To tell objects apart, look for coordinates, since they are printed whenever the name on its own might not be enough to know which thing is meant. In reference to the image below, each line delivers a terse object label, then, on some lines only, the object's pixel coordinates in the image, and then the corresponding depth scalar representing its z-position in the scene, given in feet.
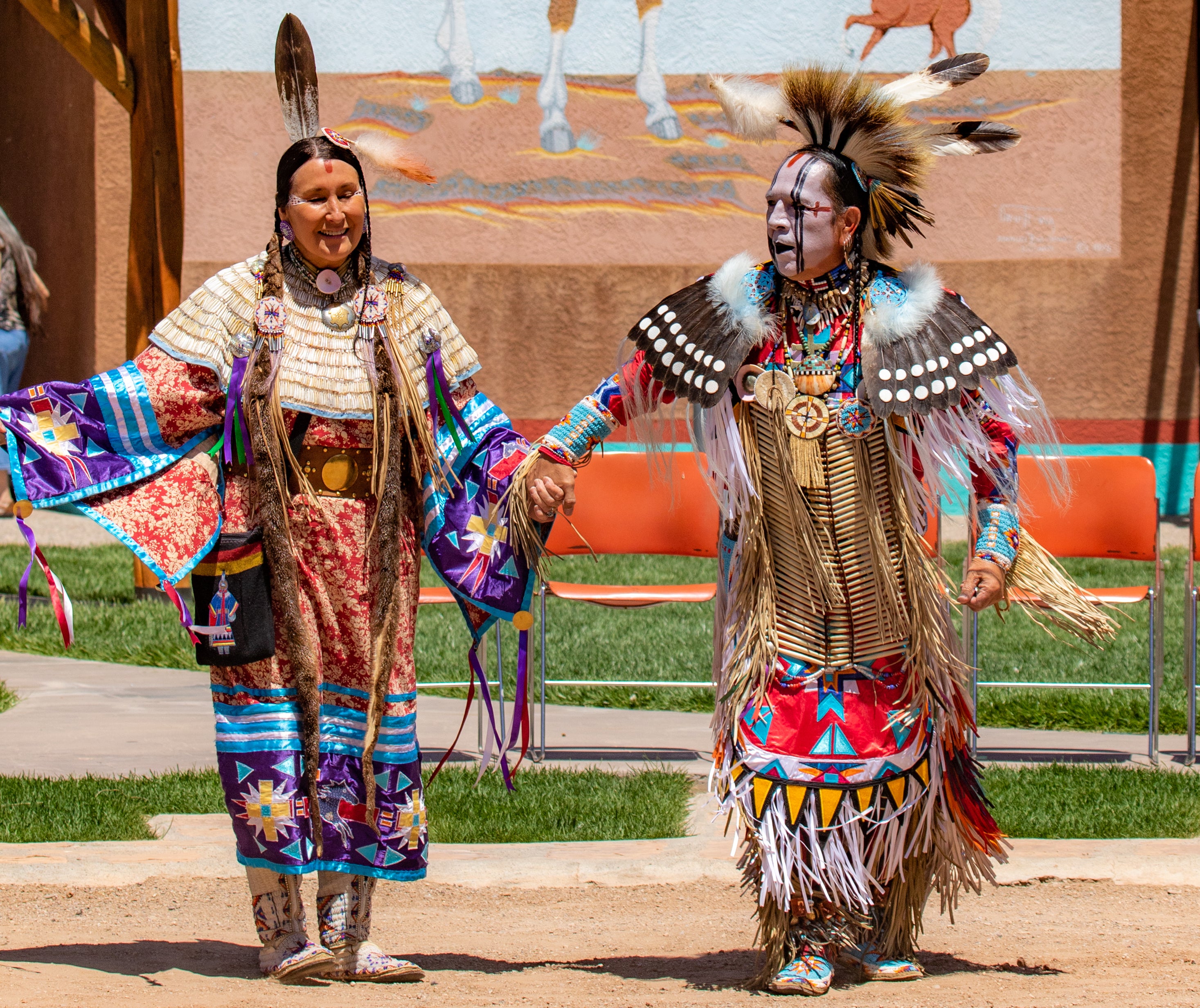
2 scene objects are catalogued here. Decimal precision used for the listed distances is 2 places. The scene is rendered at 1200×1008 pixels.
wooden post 62.95
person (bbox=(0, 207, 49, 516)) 83.71
